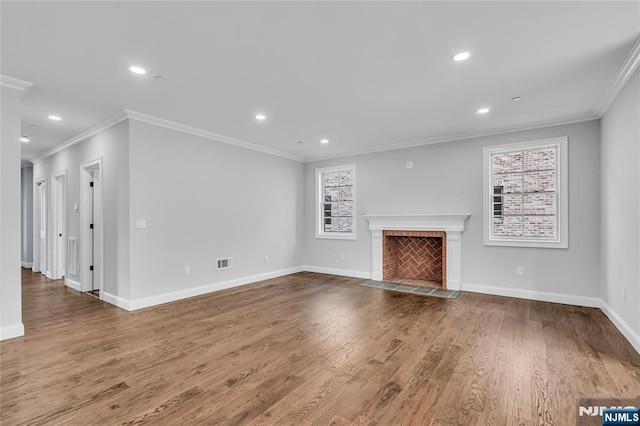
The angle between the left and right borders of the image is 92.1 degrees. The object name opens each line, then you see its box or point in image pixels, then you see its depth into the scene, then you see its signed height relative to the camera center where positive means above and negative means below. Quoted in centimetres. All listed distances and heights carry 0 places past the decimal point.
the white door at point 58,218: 609 -10
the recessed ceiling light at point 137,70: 293 +138
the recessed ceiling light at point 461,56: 270 +138
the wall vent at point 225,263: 532 -89
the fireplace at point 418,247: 529 -68
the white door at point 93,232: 524 -33
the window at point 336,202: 669 +23
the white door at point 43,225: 664 -27
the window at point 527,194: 455 +27
